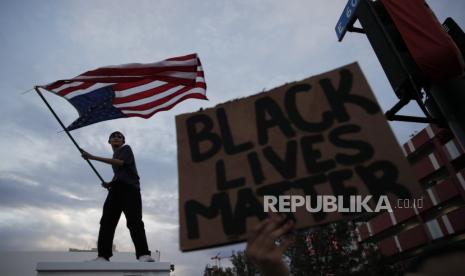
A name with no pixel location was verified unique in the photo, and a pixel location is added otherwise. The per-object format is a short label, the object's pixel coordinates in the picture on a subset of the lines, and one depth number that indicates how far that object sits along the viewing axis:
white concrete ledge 4.12
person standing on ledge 4.46
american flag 4.97
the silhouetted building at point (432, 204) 24.50
